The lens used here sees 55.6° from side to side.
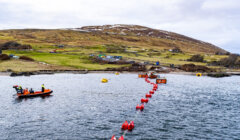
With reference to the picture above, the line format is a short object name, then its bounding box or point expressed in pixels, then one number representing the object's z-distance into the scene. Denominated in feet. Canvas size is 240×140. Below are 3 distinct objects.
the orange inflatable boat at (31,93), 211.00
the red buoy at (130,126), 126.72
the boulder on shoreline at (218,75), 413.80
